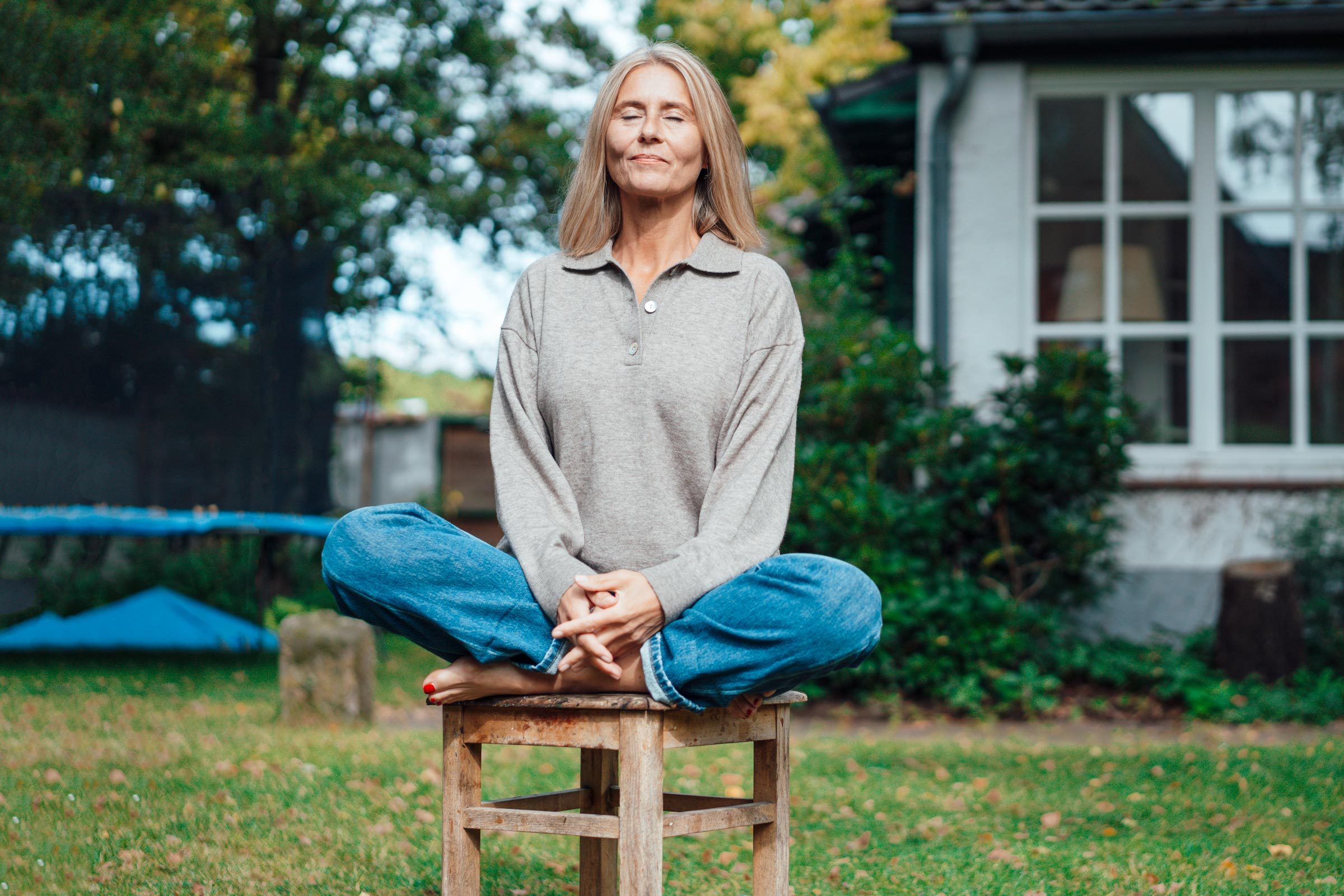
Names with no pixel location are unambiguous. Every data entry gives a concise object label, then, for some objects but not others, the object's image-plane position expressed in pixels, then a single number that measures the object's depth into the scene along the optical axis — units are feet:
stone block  18.29
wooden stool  7.04
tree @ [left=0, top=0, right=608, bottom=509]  25.48
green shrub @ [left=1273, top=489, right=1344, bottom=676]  21.49
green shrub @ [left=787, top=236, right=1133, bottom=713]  20.49
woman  7.16
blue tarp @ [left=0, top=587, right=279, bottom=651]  24.89
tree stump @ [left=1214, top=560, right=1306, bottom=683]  20.63
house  22.98
